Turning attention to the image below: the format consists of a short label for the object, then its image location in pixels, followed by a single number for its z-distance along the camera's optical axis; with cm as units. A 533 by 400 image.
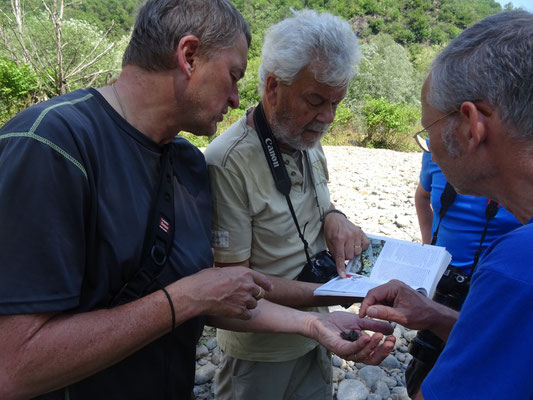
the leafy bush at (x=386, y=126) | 1833
